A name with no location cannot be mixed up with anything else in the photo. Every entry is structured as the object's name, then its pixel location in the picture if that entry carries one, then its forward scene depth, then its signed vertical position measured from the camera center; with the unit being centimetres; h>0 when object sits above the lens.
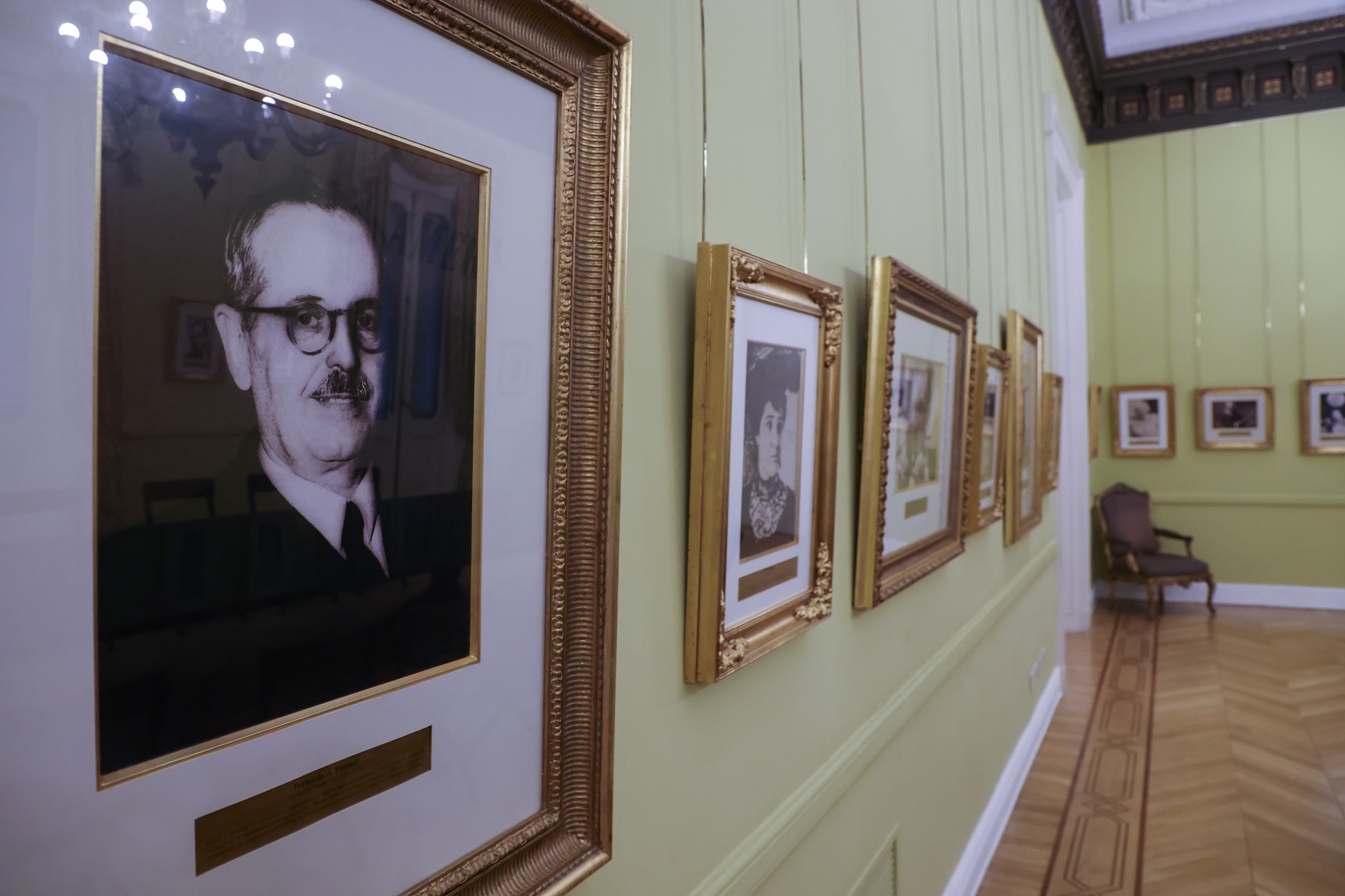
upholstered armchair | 726 -88
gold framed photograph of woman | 121 -2
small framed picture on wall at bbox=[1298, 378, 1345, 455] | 731 +32
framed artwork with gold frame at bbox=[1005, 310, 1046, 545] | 342 +9
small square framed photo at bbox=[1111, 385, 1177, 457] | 795 +28
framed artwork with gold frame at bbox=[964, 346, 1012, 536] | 276 +4
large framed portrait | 53 -1
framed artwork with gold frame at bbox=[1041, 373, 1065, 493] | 433 +14
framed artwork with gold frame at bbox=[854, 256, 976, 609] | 188 +5
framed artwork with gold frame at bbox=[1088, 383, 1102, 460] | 793 +35
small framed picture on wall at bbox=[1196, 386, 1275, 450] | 756 +30
